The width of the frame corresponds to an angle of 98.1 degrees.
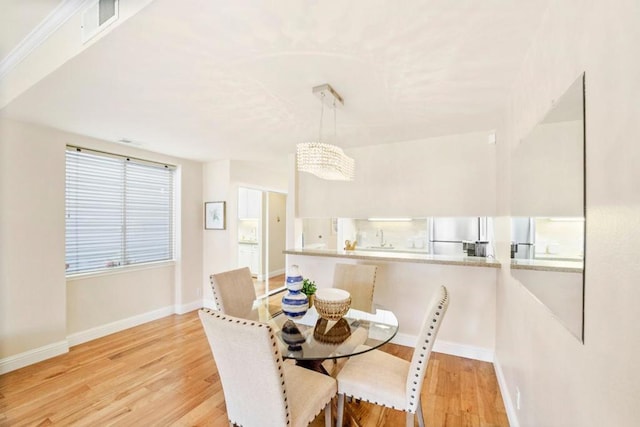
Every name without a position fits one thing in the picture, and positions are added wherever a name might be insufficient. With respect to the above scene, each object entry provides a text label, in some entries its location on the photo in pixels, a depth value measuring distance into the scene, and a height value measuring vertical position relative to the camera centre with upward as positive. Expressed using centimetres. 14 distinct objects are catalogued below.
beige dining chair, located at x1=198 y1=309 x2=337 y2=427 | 121 -78
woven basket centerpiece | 204 -69
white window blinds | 325 -4
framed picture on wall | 441 -11
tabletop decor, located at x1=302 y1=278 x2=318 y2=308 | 234 -68
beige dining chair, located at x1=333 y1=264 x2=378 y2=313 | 270 -72
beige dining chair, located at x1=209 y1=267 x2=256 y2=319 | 234 -73
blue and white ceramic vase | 218 -70
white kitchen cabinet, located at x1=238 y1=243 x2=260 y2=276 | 579 -99
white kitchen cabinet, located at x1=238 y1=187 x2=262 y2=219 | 556 +14
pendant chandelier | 205 +42
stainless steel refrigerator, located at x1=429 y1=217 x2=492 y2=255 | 395 -32
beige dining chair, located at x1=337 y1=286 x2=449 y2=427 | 154 -101
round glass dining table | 170 -86
